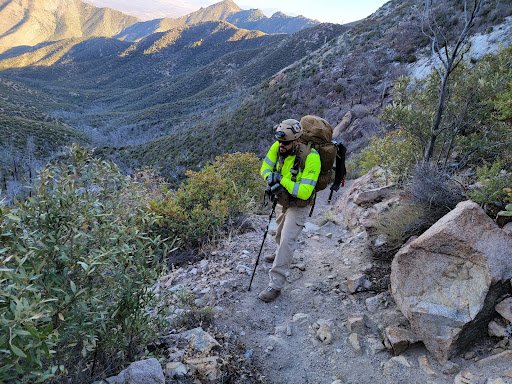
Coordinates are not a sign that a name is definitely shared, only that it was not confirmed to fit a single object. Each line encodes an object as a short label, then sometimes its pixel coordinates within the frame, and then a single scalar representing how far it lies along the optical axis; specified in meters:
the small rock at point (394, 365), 3.04
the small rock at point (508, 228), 3.31
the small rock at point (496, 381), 2.58
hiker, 3.63
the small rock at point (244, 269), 4.64
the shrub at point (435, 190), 4.15
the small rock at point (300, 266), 4.75
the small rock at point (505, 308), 2.88
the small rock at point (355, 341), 3.33
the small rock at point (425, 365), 2.95
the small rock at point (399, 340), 3.17
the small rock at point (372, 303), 3.74
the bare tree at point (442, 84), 4.64
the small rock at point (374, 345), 3.26
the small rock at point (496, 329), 2.88
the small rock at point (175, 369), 2.82
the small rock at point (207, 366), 2.87
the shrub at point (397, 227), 4.13
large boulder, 2.95
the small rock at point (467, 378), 2.71
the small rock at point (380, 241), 4.45
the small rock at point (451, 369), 2.90
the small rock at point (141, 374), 2.40
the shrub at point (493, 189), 3.64
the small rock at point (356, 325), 3.51
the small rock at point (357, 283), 4.05
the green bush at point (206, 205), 5.61
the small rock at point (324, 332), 3.47
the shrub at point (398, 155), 5.72
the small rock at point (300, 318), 3.77
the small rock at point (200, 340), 3.09
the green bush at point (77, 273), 1.62
